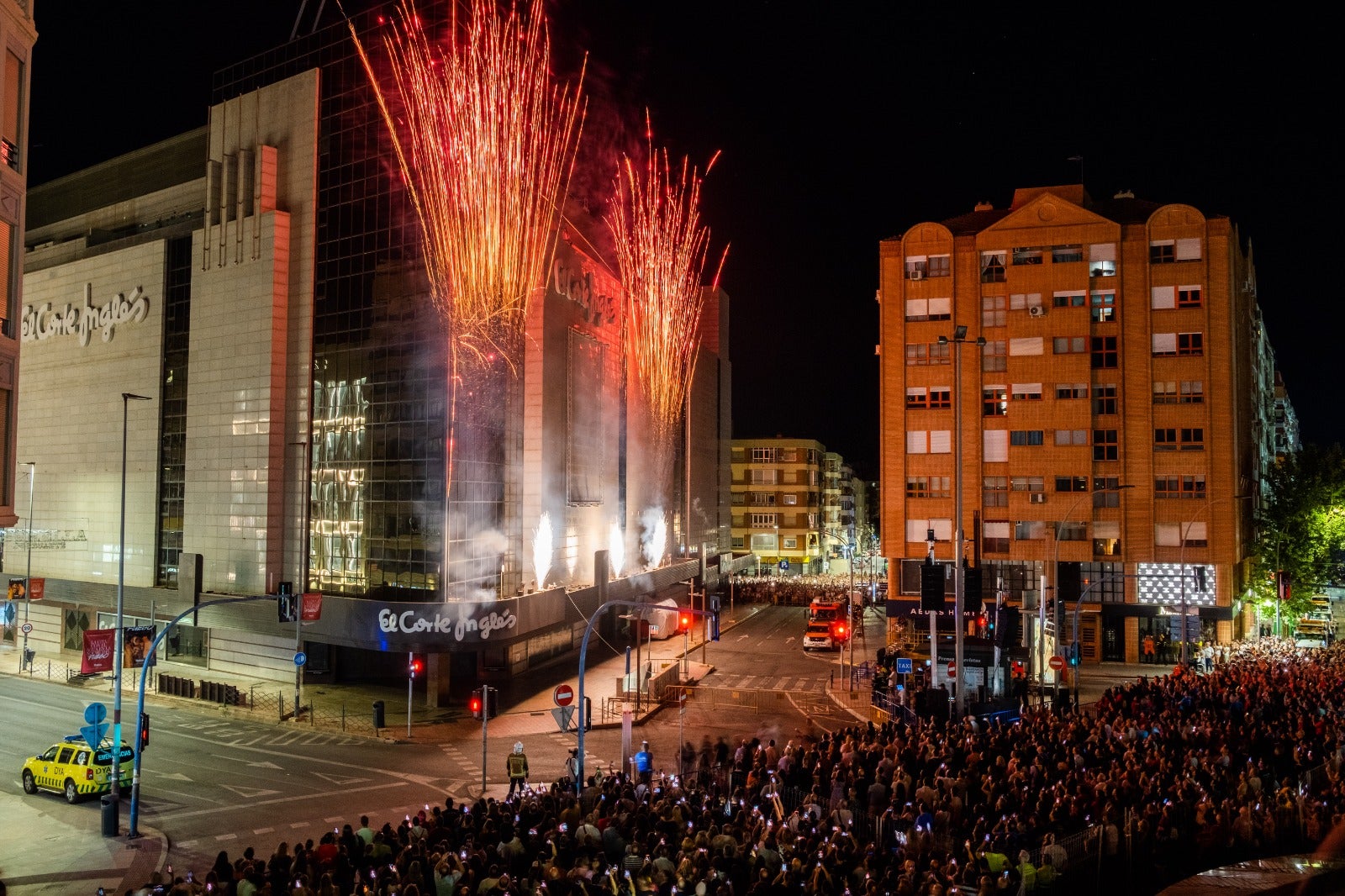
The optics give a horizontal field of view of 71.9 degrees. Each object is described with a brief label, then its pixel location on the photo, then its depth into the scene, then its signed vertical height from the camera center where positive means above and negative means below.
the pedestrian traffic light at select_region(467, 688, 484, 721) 26.40 -5.73
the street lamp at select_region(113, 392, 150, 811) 22.61 -5.25
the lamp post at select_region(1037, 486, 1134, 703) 35.47 -5.59
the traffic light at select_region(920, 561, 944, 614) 26.42 -2.36
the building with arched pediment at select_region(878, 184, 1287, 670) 53.97 +6.10
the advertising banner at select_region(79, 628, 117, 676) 29.38 -4.76
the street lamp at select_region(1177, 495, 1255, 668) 46.81 -1.17
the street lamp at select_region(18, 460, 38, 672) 42.96 -3.78
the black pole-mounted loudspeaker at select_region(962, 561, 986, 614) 26.73 -2.45
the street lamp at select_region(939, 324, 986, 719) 27.94 -2.35
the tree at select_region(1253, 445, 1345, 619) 58.62 -1.61
